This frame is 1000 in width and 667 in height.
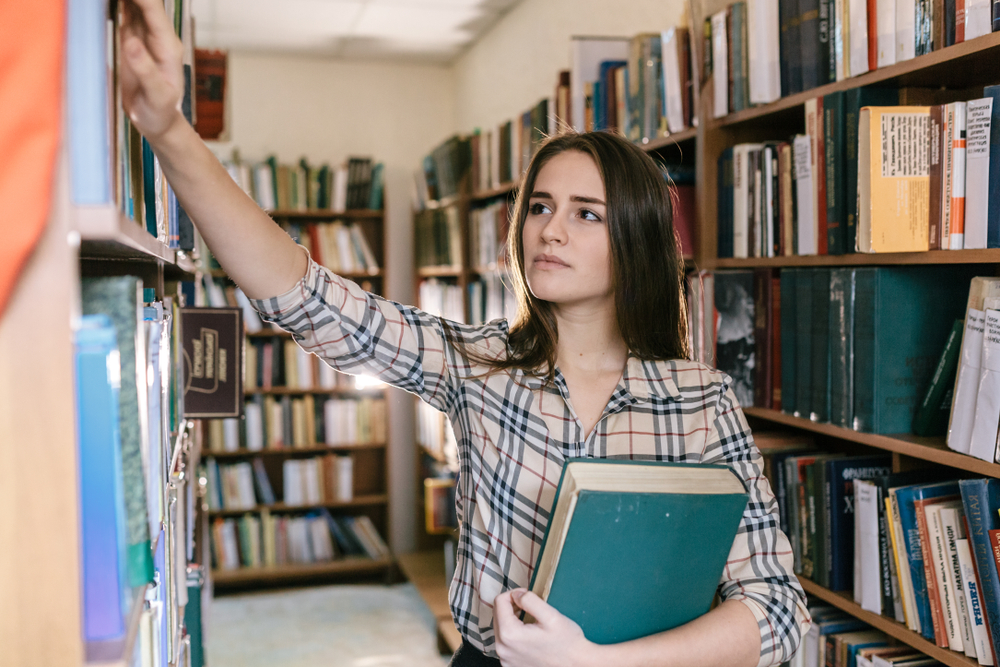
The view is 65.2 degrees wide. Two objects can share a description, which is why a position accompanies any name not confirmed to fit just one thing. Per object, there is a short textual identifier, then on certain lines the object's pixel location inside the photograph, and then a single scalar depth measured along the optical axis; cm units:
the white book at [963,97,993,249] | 117
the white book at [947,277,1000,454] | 119
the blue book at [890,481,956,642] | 129
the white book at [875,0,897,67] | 132
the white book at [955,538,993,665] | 117
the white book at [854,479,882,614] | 139
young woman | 94
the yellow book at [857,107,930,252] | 128
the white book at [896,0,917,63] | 129
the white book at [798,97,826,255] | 148
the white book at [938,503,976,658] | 120
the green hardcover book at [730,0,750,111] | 169
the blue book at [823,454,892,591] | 149
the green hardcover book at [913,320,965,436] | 130
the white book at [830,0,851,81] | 142
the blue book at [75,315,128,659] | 53
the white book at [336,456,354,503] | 416
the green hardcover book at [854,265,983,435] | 136
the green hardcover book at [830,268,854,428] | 142
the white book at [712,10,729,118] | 175
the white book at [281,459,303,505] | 405
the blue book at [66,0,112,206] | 52
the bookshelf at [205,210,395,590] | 397
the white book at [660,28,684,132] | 192
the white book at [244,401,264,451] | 399
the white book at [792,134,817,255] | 153
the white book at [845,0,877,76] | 137
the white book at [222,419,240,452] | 396
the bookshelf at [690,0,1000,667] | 121
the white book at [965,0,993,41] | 115
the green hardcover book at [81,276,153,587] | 60
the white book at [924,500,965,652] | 122
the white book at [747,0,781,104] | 162
